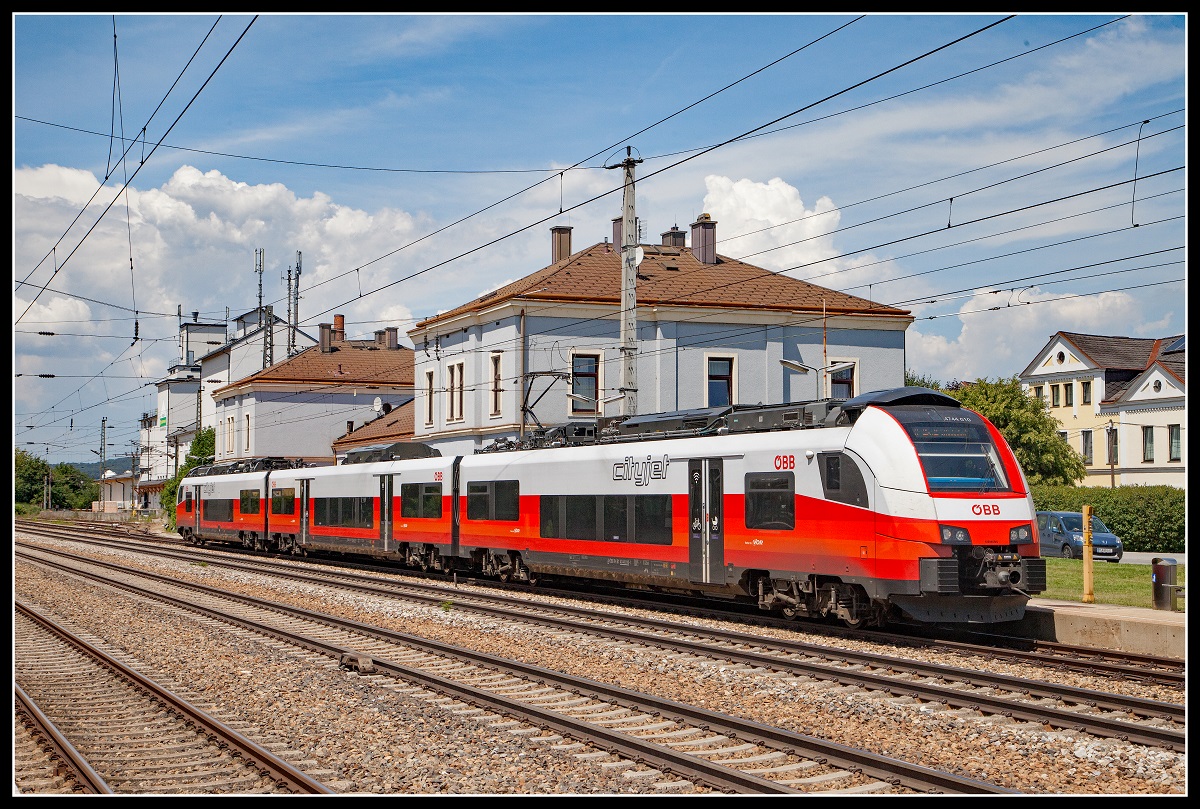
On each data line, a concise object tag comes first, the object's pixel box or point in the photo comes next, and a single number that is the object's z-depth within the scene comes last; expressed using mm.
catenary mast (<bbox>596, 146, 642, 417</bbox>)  24062
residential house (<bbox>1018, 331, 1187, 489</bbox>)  54000
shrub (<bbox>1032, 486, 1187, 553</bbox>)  42156
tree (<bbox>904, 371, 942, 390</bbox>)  88562
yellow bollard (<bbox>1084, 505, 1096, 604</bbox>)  17750
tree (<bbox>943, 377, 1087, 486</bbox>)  55031
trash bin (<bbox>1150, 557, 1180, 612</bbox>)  16375
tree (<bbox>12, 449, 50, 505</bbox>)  117812
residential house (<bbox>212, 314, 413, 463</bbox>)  65312
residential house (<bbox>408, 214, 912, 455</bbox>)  40438
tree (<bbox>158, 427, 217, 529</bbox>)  64125
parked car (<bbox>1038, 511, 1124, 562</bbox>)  34844
